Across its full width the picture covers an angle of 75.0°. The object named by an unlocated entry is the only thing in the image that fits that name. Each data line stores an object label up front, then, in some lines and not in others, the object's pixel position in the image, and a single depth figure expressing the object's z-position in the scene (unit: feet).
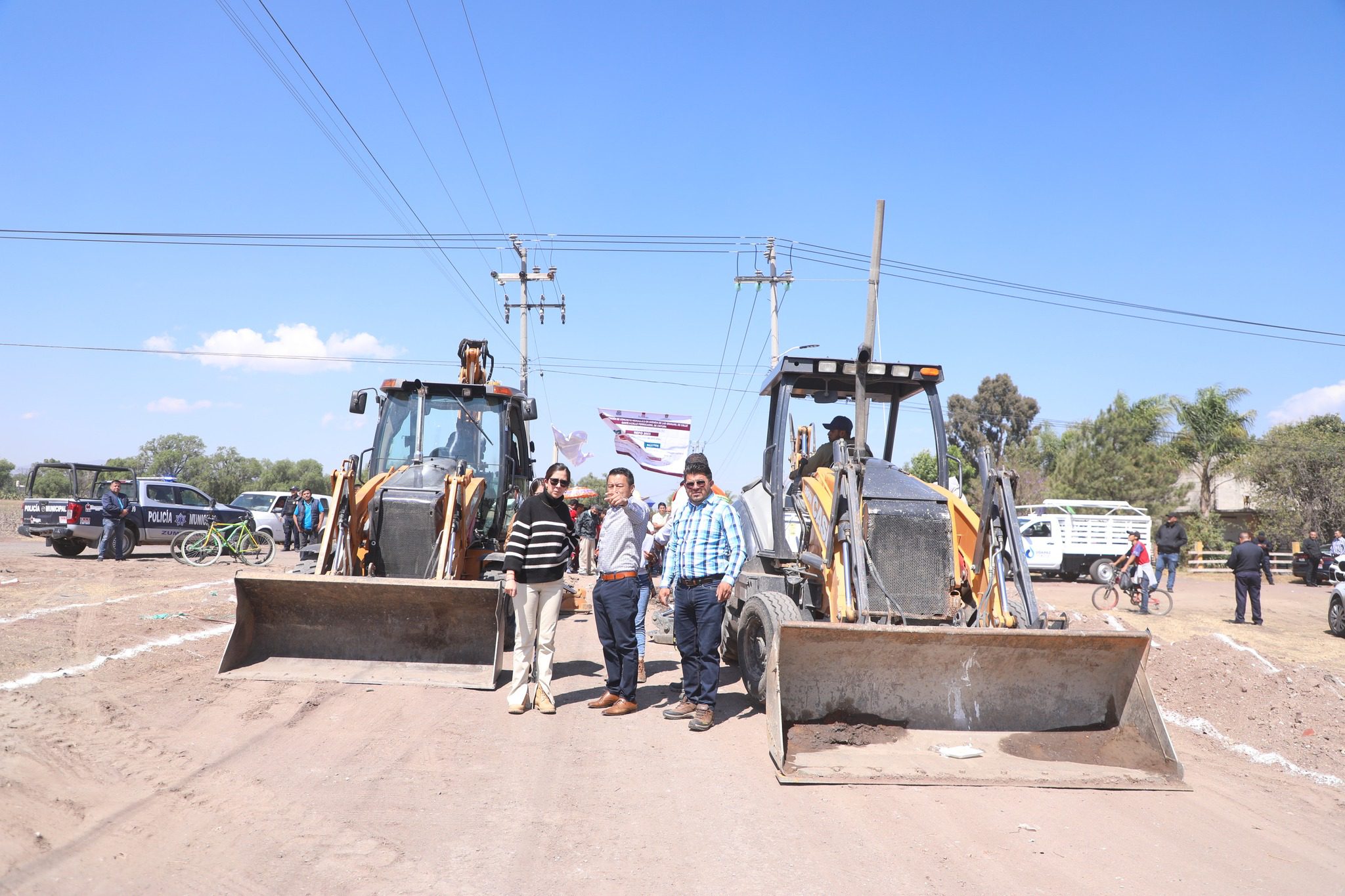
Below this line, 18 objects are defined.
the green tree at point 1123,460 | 112.27
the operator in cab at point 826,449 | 24.53
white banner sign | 86.74
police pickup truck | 58.49
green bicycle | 57.11
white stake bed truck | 75.25
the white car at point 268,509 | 81.76
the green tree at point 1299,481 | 100.42
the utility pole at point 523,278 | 95.30
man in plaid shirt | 21.20
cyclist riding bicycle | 53.52
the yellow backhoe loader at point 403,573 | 23.85
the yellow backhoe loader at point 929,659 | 17.20
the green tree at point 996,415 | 186.60
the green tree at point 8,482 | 203.92
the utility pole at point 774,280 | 93.76
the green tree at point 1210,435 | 113.50
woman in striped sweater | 22.13
